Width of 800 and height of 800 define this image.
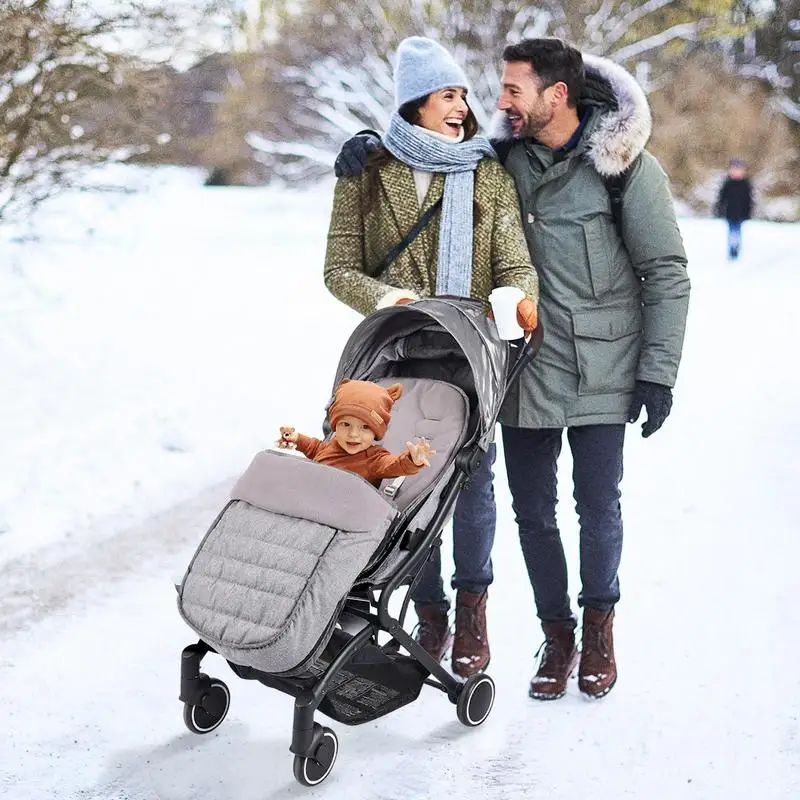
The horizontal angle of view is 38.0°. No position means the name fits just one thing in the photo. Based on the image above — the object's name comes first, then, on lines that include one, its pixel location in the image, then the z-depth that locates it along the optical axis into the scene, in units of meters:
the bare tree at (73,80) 7.32
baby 3.03
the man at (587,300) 3.43
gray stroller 2.87
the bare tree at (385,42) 20.38
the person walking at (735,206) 15.48
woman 3.48
